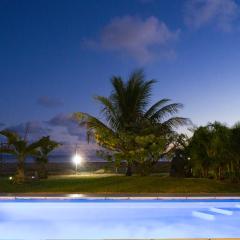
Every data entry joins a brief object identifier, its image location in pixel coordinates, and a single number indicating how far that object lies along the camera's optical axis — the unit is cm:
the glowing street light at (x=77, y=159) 1855
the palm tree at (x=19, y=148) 1059
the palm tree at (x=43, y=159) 1324
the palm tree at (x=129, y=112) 1103
